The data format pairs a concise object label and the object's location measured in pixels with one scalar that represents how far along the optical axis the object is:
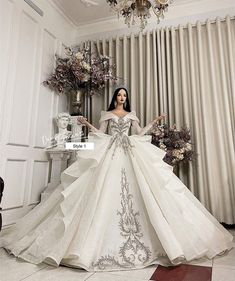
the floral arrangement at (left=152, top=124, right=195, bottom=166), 2.75
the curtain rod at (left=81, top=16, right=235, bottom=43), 3.13
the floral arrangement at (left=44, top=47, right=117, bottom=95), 3.11
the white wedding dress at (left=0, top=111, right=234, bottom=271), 1.51
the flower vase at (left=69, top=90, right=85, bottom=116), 3.31
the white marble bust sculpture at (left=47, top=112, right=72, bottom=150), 3.03
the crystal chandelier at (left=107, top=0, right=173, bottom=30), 1.95
